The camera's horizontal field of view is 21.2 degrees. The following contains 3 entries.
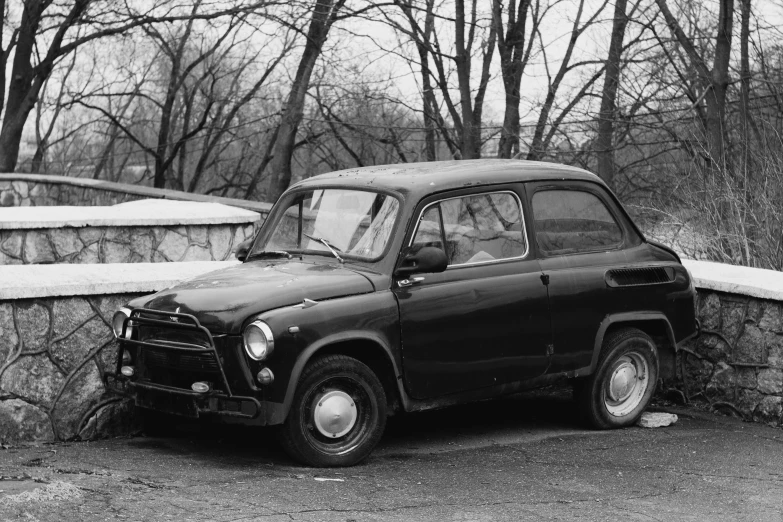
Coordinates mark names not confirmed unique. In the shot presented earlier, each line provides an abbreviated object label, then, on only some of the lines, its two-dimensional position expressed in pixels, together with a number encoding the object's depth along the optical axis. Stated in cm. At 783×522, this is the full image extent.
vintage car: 1088
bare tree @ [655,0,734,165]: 2946
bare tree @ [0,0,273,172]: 4047
